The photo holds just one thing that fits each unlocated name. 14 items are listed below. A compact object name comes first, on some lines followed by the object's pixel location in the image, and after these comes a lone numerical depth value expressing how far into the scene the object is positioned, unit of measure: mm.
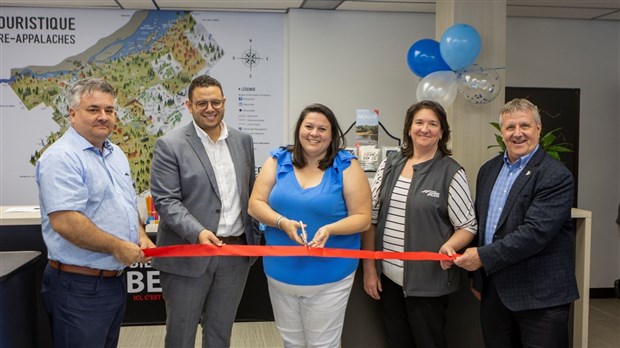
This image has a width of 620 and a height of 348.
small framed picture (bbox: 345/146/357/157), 5095
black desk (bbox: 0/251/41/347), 2266
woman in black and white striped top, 2480
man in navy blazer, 2299
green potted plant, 3602
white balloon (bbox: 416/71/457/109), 3965
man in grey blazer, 2455
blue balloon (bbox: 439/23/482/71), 3916
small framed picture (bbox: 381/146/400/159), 5012
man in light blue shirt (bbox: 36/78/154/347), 2119
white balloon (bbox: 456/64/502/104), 4137
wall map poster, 5242
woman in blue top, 2354
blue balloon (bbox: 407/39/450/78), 4238
